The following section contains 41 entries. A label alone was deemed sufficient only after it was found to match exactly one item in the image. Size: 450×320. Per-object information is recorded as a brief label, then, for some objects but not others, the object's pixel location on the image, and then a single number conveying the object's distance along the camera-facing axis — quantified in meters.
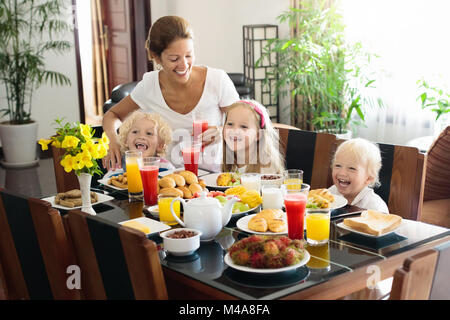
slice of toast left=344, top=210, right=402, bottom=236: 1.73
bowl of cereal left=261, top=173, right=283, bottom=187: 2.19
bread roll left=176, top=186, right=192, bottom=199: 2.16
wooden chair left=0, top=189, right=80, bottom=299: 1.56
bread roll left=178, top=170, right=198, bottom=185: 2.27
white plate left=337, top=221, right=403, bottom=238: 1.73
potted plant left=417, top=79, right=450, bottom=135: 4.24
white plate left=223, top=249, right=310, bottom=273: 1.43
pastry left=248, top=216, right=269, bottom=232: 1.78
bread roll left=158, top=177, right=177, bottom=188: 2.21
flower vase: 2.05
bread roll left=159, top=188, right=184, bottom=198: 2.04
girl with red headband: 2.65
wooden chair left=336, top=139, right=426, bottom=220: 2.22
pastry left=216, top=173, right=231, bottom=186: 2.38
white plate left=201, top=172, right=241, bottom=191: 2.37
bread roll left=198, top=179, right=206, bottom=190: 2.26
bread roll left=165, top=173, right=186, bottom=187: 2.22
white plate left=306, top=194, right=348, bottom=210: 2.02
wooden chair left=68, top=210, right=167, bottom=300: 1.26
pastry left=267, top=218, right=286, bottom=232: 1.78
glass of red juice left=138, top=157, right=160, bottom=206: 2.14
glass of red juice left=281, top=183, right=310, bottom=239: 1.71
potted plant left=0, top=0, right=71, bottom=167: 5.84
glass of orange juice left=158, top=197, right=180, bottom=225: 1.92
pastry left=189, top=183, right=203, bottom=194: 2.18
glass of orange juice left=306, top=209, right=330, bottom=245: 1.67
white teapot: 1.73
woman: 2.92
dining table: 1.39
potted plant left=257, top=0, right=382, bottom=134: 4.86
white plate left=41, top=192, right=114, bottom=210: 2.19
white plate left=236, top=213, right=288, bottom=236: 1.78
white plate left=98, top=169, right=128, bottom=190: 2.42
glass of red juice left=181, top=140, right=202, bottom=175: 2.47
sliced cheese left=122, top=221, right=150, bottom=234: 1.82
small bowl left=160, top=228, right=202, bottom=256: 1.59
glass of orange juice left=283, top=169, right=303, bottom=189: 1.96
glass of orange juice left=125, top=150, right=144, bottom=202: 2.24
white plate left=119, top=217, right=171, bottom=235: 1.85
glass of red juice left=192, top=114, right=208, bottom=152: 2.69
